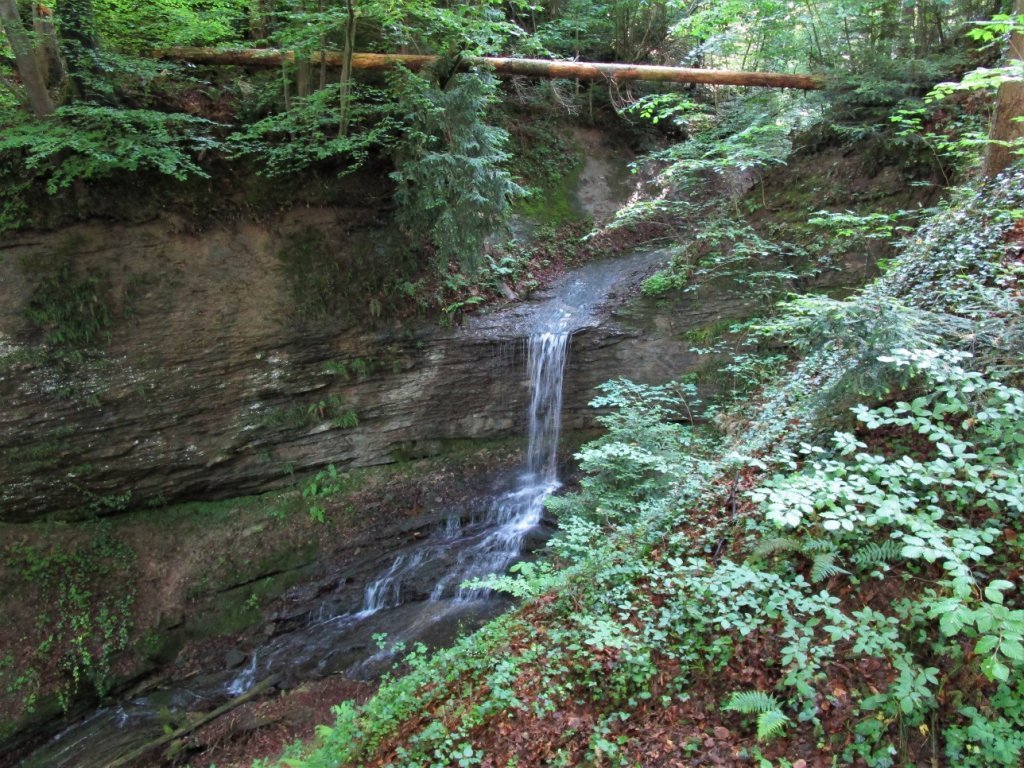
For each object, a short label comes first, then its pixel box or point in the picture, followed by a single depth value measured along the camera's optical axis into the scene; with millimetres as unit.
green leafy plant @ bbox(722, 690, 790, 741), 2549
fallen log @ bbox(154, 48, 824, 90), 8023
